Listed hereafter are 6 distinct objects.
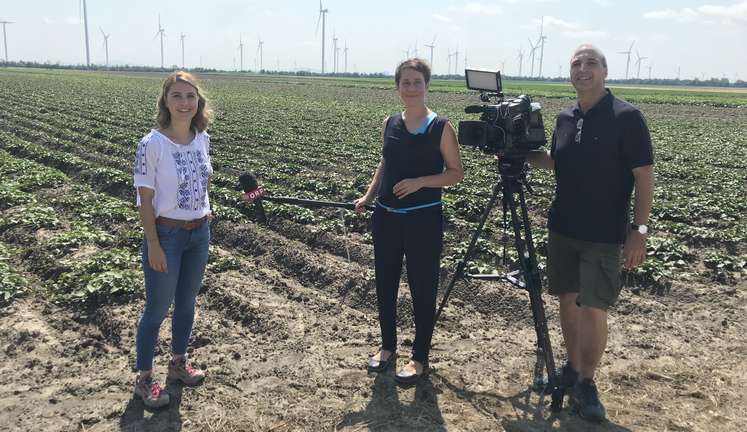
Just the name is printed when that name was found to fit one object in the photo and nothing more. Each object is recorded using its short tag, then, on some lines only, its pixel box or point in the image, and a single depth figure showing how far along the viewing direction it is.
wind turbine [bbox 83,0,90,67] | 134.00
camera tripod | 4.18
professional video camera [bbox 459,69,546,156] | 4.04
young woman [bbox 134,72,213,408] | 3.75
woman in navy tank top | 4.12
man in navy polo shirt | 3.67
